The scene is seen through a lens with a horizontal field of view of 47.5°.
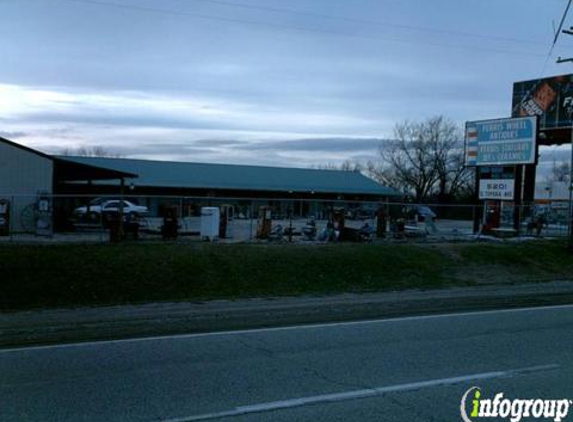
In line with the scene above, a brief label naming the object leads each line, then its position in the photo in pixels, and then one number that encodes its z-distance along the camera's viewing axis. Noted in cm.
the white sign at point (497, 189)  3200
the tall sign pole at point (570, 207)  2626
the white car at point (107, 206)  2914
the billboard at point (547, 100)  4562
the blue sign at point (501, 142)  3175
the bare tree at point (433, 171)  8569
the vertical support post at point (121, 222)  2100
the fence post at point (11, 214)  2350
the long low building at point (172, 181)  3064
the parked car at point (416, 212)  2830
